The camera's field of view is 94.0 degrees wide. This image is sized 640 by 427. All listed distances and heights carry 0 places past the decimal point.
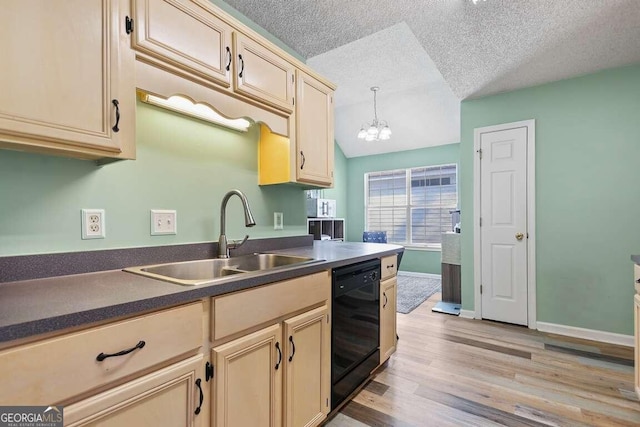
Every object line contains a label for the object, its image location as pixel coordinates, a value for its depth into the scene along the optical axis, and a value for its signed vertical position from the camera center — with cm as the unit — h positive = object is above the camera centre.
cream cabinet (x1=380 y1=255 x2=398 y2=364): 213 -71
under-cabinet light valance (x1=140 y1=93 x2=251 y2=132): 149 +56
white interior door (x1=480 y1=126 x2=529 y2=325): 305 -15
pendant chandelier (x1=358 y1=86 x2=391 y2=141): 438 +118
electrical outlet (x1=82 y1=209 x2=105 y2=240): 126 -5
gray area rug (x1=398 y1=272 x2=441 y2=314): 387 -123
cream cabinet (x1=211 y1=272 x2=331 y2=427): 109 -61
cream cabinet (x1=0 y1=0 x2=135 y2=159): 91 +45
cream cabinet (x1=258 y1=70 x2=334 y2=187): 192 +45
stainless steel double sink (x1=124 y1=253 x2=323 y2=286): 140 -29
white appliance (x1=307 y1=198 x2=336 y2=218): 532 +7
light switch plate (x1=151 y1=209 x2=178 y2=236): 149 -5
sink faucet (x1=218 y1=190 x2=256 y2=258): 172 -12
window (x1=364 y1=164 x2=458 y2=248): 568 +17
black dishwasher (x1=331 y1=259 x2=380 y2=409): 166 -71
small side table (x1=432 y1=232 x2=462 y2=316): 382 -79
